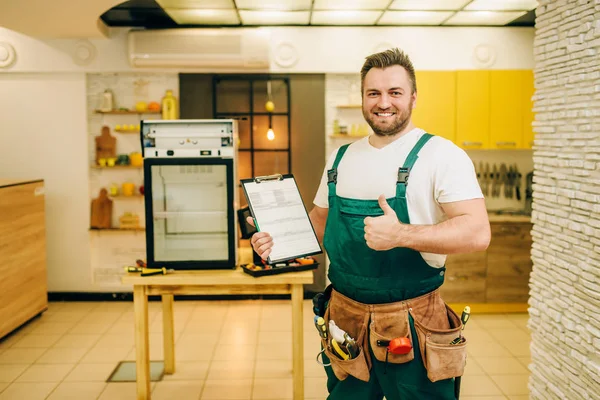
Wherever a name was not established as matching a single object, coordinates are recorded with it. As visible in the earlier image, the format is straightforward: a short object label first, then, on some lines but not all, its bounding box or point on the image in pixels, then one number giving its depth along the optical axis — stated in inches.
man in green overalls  73.5
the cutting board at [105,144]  220.4
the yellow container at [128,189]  218.8
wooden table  119.0
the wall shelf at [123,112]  214.2
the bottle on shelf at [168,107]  214.5
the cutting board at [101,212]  221.0
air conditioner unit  205.3
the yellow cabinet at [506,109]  206.4
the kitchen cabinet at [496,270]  202.7
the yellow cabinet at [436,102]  205.6
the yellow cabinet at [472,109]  206.5
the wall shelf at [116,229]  219.6
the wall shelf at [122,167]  216.7
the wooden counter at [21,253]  173.6
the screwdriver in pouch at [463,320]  76.9
